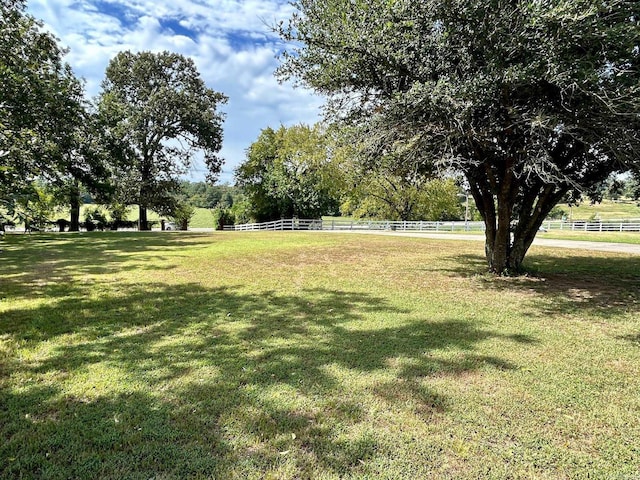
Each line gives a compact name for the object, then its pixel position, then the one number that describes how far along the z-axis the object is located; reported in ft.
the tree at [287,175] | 111.45
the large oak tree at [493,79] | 17.38
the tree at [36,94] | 30.89
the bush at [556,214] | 200.22
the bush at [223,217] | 139.01
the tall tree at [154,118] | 85.87
